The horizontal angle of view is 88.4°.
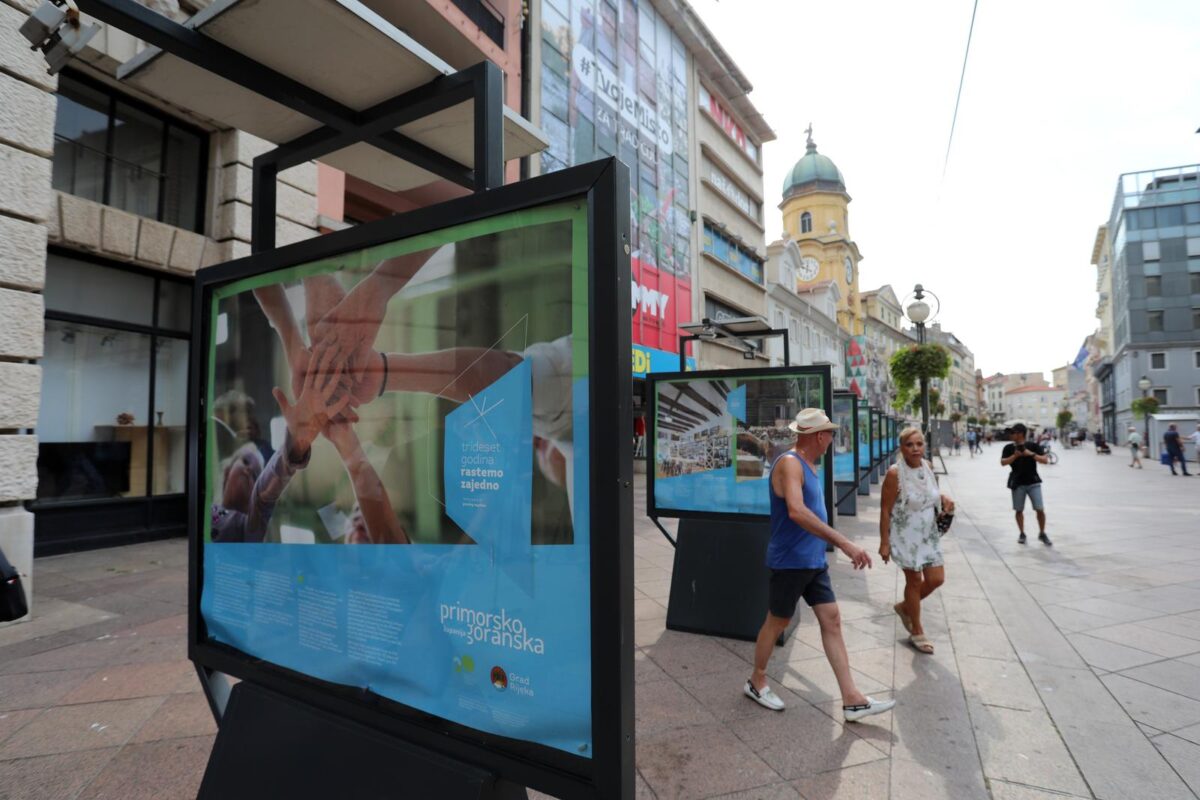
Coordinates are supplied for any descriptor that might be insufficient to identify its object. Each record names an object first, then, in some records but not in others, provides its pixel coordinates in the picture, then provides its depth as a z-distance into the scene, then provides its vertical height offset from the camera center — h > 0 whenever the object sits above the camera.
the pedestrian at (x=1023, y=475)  9.10 -0.75
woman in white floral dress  4.91 -0.82
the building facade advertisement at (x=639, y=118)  19.02 +10.90
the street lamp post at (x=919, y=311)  14.87 +2.78
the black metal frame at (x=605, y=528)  1.39 -0.23
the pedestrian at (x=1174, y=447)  21.80 -0.79
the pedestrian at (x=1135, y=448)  26.67 -1.00
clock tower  59.44 +19.80
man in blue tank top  3.65 -0.81
